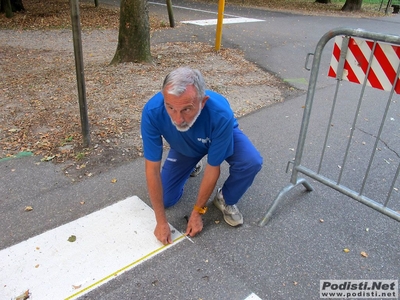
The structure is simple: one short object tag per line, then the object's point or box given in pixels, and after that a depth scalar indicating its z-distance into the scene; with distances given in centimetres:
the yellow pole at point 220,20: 715
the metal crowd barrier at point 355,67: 217
